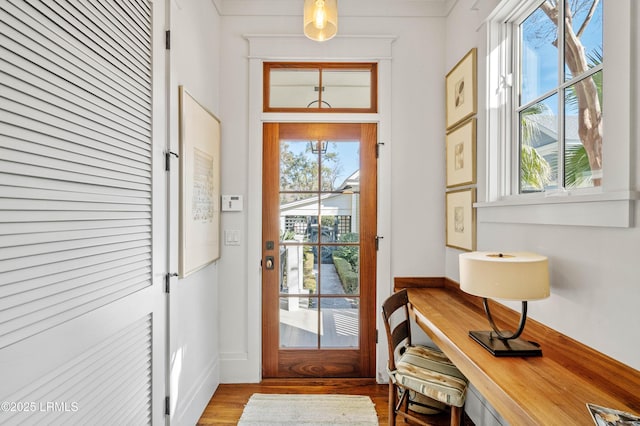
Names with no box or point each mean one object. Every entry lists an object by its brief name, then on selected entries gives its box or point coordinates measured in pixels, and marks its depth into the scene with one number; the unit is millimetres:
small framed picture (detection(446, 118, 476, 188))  1963
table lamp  1156
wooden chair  1513
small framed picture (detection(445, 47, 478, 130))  1947
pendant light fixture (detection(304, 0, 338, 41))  1494
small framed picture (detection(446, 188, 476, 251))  1975
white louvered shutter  770
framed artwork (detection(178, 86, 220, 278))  1703
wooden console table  912
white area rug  1934
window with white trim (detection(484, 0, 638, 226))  1019
